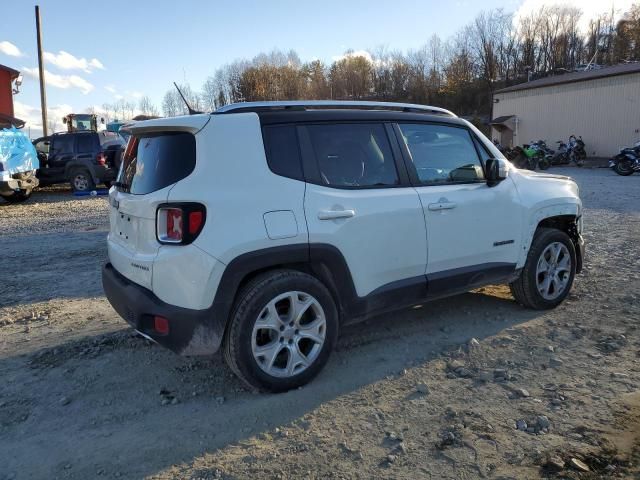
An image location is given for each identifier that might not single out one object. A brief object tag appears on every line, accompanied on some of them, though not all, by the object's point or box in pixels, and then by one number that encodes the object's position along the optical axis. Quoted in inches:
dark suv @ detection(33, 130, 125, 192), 647.8
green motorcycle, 919.0
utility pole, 1083.6
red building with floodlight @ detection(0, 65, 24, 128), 1205.7
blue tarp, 538.0
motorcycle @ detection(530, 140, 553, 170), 928.5
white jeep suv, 125.4
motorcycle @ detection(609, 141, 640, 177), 761.0
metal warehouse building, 995.3
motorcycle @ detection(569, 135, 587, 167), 979.3
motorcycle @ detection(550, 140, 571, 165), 1002.1
